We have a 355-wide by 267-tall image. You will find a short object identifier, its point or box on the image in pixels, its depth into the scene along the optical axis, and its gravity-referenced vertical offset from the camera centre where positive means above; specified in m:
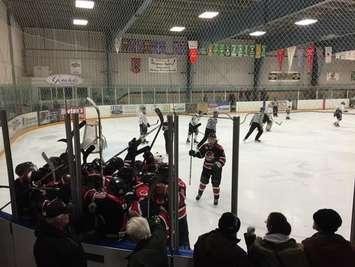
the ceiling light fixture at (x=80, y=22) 13.73 +2.92
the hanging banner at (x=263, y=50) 17.44 +2.10
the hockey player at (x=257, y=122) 10.02 -0.93
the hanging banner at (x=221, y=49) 17.16 +2.12
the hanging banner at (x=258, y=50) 17.50 +2.09
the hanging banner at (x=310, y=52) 17.33 +1.96
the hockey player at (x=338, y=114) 13.93 -0.99
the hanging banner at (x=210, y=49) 16.88 +2.11
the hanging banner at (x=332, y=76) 23.25 +0.95
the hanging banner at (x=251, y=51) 17.94 +2.11
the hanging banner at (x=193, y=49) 15.63 +1.97
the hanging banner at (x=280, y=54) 18.76 +2.00
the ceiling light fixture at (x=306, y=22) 11.52 +2.35
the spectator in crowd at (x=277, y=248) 1.76 -0.84
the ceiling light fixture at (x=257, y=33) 14.11 +2.42
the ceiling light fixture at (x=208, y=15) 11.23 +2.61
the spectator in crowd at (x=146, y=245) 1.90 -0.89
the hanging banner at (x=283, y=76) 21.89 +0.93
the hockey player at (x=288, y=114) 17.30 -1.25
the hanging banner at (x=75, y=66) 17.48 +1.35
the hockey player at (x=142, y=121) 9.91 -0.87
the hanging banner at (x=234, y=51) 17.31 +2.03
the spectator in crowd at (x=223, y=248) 1.79 -0.85
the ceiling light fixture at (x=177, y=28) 14.06 +2.66
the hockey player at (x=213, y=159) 4.70 -0.95
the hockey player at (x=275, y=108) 15.71 -0.83
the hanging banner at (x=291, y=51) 15.96 +1.89
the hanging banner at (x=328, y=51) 17.11 +1.96
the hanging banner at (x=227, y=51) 17.36 +2.04
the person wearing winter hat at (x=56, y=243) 2.00 -0.90
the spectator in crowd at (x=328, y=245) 1.76 -0.83
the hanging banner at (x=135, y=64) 18.95 +1.52
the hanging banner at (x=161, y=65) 19.19 +1.50
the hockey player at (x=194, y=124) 8.18 -0.81
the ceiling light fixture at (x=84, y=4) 10.28 +2.75
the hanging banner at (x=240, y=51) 17.42 +2.06
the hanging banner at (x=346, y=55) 17.16 +1.82
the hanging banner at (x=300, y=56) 19.57 +1.99
